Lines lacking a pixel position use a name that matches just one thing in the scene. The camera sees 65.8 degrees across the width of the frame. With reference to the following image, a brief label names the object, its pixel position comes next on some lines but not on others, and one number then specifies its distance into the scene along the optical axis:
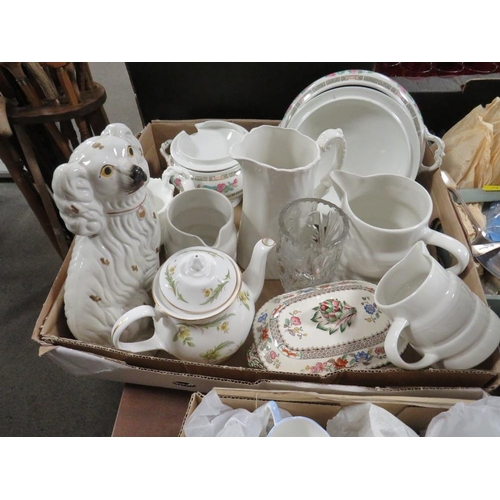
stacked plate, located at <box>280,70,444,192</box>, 0.75
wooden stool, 0.75
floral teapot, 0.51
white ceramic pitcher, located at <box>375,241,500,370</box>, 0.49
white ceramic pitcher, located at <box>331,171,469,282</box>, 0.57
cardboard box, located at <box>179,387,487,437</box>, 0.48
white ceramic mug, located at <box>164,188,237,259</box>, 0.64
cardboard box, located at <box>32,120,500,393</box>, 0.51
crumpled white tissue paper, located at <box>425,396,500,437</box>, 0.45
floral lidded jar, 0.78
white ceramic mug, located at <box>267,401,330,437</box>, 0.46
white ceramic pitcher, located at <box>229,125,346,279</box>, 0.57
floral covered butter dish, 0.56
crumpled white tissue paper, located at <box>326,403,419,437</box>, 0.47
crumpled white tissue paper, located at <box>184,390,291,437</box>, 0.47
